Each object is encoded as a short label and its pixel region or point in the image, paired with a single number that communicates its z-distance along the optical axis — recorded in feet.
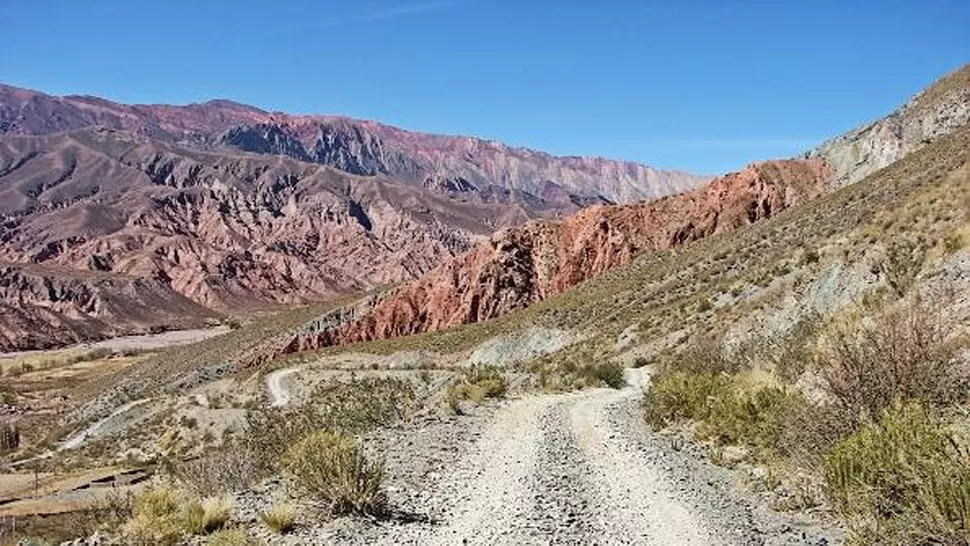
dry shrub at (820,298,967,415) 32.86
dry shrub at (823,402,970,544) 22.80
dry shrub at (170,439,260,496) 44.37
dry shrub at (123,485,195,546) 33.09
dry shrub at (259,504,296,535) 33.24
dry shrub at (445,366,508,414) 73.00
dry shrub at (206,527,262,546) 29.73
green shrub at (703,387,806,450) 40.06
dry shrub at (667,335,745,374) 64.54
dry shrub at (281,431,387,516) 35.22
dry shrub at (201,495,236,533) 34.58
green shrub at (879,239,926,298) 61.87
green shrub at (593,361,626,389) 91.00
